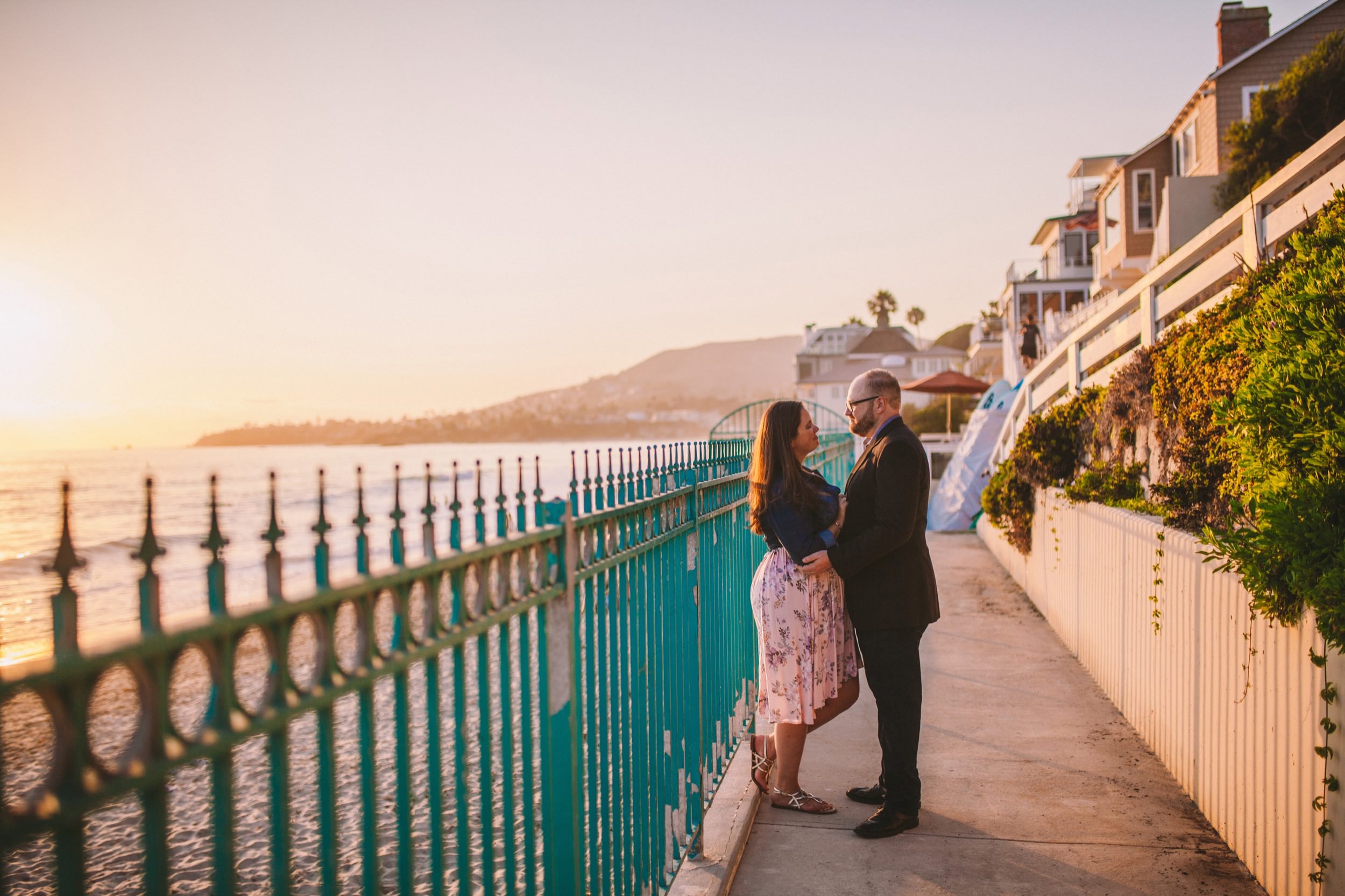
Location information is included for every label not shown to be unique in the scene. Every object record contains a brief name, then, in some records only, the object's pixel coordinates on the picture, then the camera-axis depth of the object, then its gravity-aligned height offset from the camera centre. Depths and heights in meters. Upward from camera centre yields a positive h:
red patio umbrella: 24.06 +0.93
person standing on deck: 21.73 +1.70
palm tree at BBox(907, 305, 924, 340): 106.44 +11.79
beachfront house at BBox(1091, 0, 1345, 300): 21.52 +7.86
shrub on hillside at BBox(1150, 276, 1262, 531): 5.66 +0.05
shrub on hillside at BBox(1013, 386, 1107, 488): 9.81 -0.24
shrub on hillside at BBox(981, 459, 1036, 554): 10.18 -0.94
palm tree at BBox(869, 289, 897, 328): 100.00 +12.33
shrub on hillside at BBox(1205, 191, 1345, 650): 3.15 -0.10
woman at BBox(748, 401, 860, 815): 4.16 -0.79
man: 4.14 -0.72
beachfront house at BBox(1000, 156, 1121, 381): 42.97 +7.03
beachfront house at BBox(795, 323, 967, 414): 86.81 +6.11
